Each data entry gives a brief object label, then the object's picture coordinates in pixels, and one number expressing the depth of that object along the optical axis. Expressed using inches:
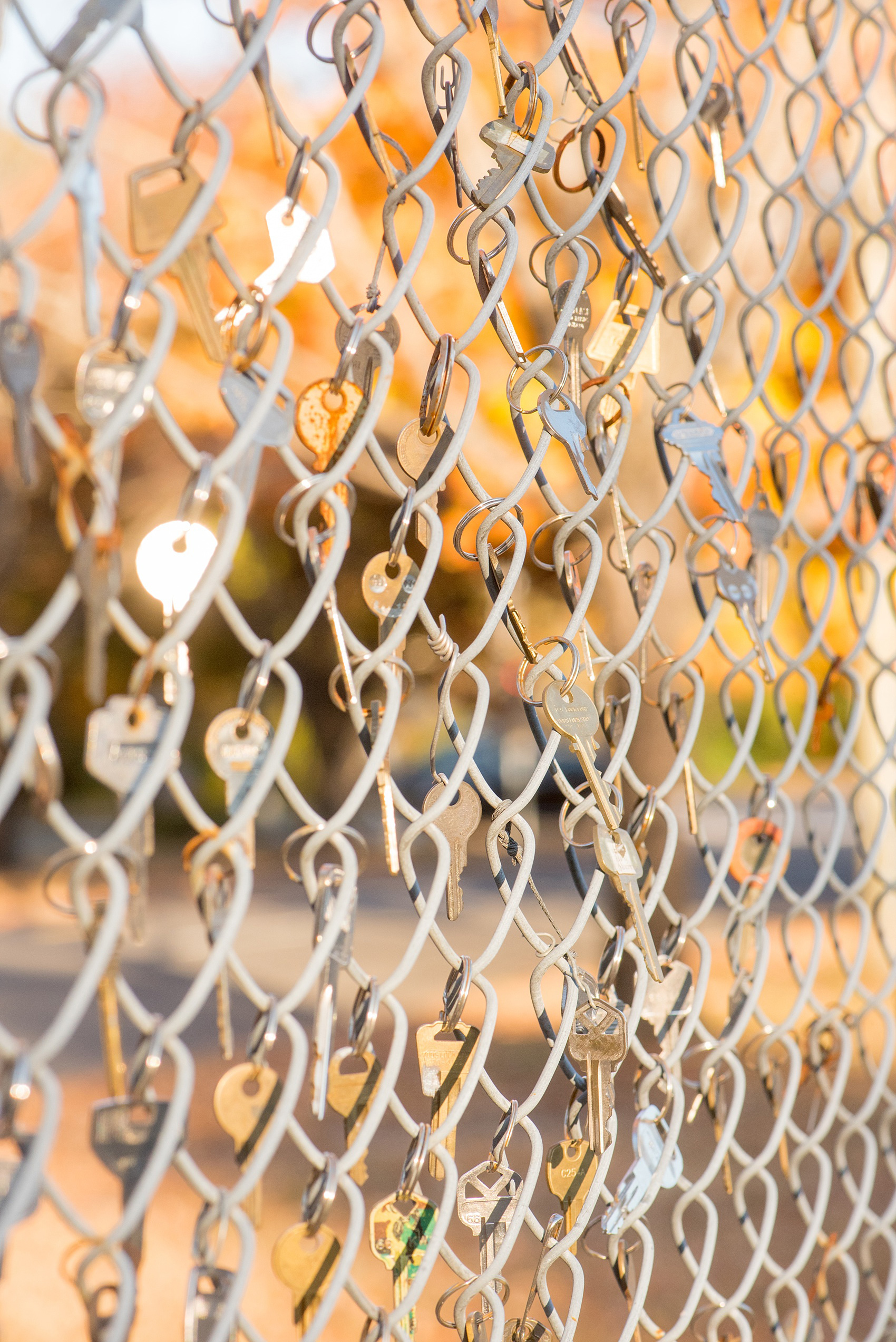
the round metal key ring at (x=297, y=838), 36.6
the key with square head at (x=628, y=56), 40.7
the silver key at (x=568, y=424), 38.7
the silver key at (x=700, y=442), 41.7
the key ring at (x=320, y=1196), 36.4
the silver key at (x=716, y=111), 42.6
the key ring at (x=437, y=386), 37.5
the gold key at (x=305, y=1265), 36.6
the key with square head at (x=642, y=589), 41.5
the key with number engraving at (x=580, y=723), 38.9
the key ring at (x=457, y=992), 38.1
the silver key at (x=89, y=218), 34.3
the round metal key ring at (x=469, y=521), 38.5
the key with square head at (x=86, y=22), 34.6
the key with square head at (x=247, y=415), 35.6
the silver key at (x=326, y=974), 36.2
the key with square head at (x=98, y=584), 34.2
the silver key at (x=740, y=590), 42.8
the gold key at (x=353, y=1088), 37.4
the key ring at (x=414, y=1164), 37.3
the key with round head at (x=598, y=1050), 39.4
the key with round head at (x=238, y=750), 35.9
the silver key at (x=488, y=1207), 38.8
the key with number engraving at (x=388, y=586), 37.6
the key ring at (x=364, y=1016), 36.9
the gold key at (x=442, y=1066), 38.2
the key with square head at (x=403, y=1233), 37.7
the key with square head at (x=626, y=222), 40.5
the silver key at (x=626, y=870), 39.3
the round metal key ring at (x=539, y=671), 39.0
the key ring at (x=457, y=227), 38.6
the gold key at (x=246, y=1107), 36.0
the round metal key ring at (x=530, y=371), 38.8
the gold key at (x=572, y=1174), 39.4
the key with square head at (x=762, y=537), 43.5
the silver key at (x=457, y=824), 38.3
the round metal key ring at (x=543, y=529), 39.3
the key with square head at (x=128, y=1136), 35.0
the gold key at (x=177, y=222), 35.2
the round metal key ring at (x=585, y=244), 39.5
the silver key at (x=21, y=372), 34.0
